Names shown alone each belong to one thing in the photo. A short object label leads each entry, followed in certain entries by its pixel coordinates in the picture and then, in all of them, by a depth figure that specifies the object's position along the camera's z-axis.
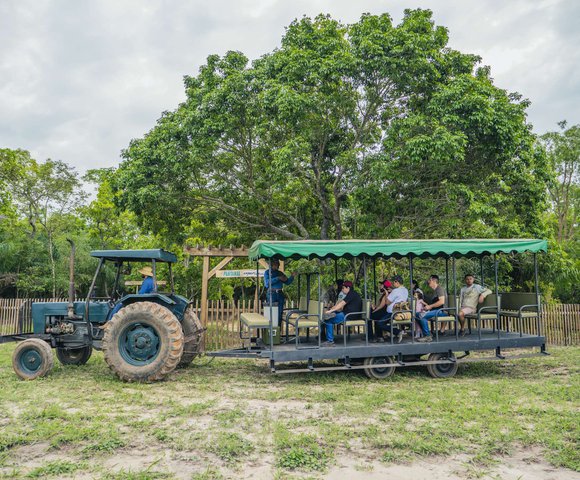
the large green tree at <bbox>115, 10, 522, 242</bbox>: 12.08
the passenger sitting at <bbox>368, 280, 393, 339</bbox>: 9.46
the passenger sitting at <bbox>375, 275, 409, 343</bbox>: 9.15
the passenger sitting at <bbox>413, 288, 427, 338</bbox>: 9.17
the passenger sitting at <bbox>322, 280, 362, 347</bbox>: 8.83
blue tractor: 8.19
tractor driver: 9.10
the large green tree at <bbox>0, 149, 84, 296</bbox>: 25.23
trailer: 8.34
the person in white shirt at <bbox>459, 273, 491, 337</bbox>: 9.77
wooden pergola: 12.20
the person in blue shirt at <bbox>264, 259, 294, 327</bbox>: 9.24
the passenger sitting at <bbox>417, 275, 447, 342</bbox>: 9.08
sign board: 11.83
